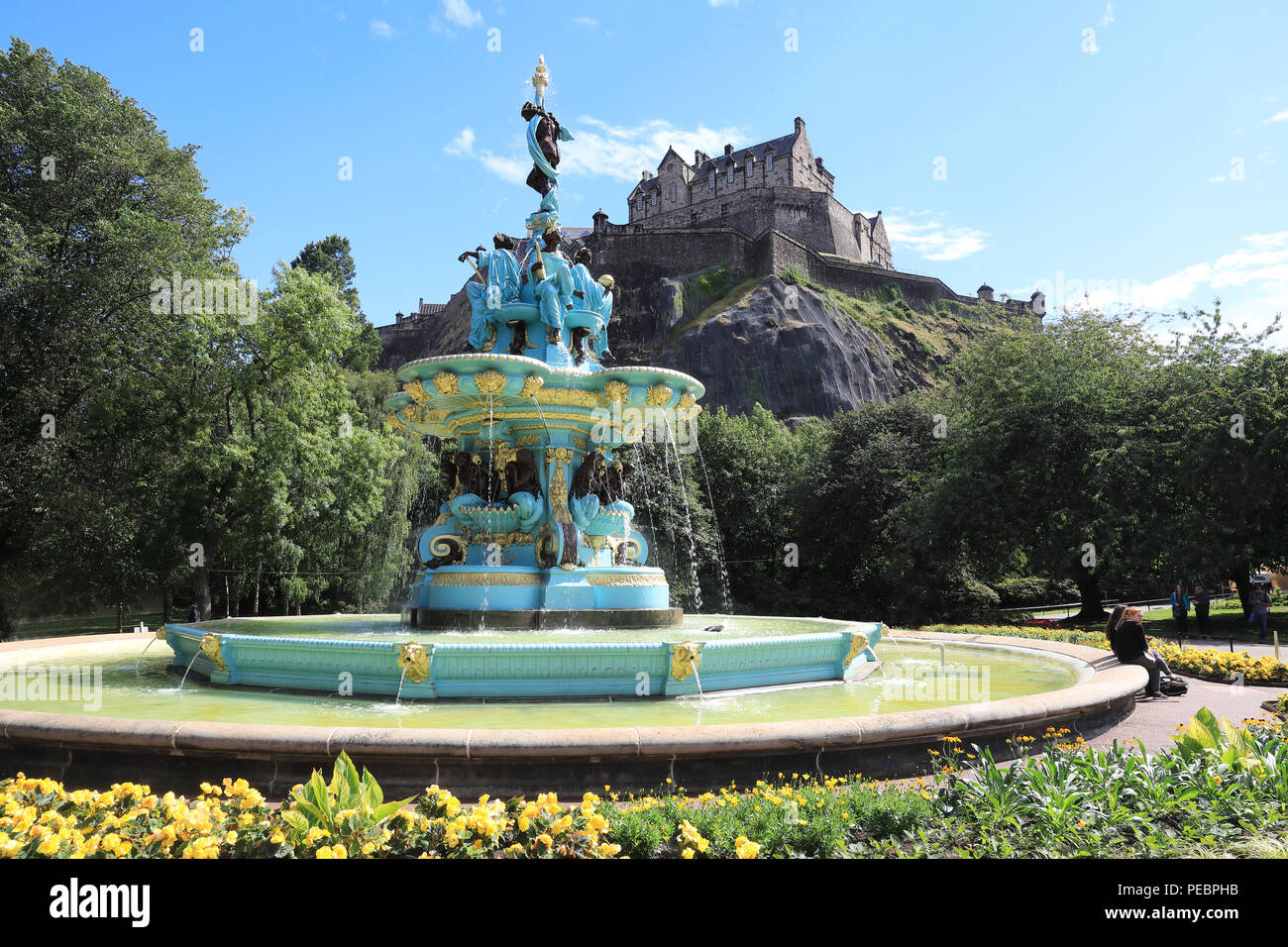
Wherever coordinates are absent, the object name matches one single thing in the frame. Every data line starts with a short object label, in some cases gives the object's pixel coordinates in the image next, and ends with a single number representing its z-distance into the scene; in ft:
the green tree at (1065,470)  82.17
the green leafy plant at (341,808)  12.92
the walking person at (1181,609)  65.51
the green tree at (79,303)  74.28
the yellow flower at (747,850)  12.37
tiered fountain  30.53
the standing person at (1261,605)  65.67
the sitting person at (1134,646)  31.83
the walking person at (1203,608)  73.87
